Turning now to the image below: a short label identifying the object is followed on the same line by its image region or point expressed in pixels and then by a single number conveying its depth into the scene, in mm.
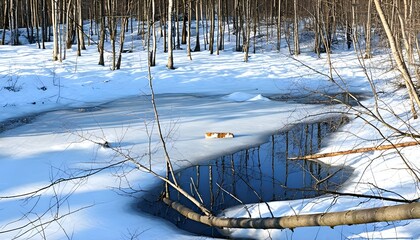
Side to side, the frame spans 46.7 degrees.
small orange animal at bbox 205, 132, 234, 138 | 11555
